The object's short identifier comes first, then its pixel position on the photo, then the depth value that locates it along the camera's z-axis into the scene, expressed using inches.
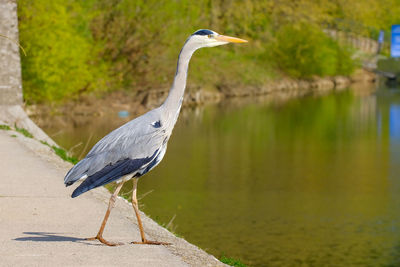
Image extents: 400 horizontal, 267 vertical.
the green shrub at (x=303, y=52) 2375.7
